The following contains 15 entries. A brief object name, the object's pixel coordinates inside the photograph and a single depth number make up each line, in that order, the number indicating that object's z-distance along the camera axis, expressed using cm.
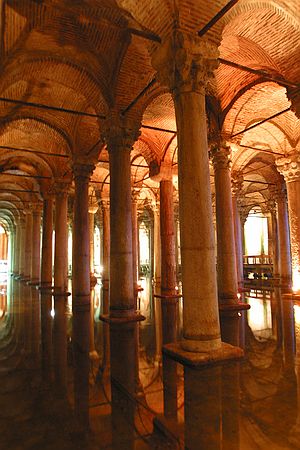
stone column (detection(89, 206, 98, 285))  2077
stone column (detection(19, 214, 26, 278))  2446
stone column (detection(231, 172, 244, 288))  1553
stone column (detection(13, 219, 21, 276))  2854
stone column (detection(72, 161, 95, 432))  1119
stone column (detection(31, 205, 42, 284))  2073
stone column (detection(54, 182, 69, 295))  1459
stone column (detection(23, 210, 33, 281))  2298
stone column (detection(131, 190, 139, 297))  1551
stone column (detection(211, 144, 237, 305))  965
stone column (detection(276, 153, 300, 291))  1180
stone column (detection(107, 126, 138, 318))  812
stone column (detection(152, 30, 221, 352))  505
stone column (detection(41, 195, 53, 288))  1697
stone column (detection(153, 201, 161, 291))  1648
